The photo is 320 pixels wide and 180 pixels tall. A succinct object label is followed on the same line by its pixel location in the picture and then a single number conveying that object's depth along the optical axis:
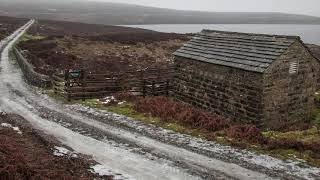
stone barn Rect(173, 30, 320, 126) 21.27
